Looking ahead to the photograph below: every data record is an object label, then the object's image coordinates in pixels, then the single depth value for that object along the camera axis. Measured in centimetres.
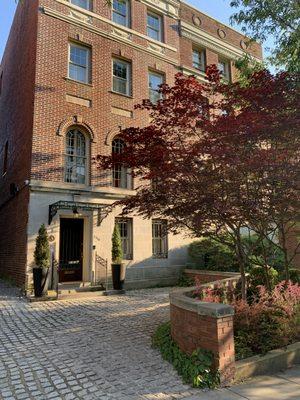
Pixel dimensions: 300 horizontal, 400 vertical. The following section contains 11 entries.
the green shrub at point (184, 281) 1369
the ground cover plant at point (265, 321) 516
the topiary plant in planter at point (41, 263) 1012
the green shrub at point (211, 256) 1324
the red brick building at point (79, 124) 1188
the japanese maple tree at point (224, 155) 560
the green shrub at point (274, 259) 1215
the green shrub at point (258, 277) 834
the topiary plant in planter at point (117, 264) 1175
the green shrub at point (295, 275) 951
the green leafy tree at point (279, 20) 1016
